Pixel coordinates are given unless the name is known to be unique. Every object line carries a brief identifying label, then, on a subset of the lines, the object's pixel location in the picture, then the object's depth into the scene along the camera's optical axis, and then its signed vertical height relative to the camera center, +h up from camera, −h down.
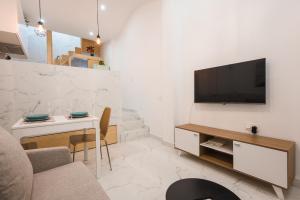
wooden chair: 2.21 -0.56
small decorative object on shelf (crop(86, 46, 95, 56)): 5.57 +1.81
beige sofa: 0.78 -0.57
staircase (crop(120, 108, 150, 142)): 3.50 -0.72
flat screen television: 1.91 +0.21
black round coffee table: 1.19 -0.77
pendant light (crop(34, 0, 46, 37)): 2.44 +1.17
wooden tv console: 1.49 -0.66
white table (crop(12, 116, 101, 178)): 1.55 -0.31
